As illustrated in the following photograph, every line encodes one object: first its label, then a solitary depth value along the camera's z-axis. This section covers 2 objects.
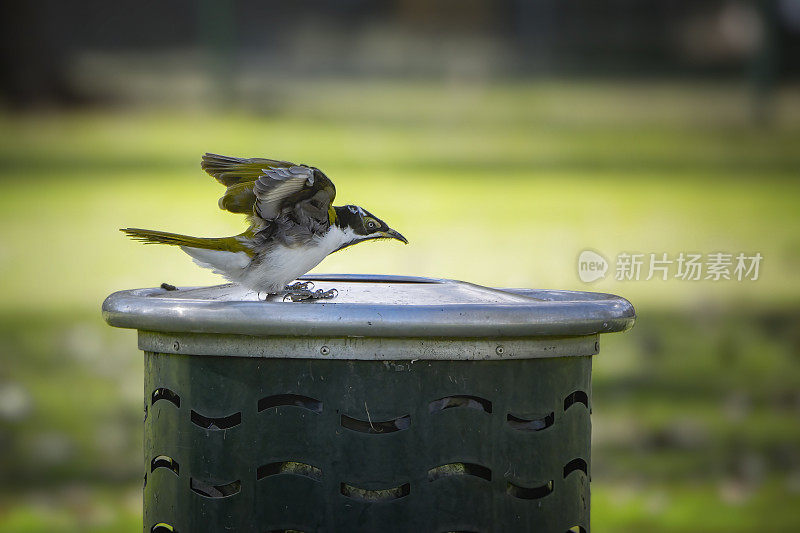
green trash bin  9.26
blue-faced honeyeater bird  9.47
